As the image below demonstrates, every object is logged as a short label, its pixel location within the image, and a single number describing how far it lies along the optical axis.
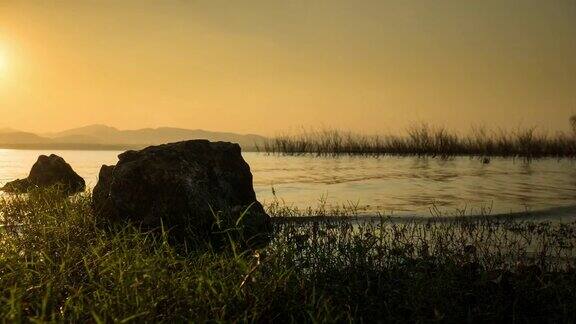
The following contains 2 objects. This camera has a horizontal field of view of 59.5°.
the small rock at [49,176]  13.85
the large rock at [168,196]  7.02
